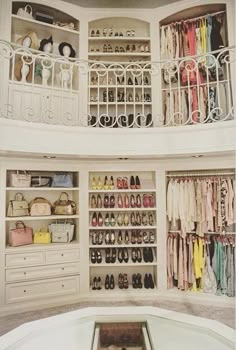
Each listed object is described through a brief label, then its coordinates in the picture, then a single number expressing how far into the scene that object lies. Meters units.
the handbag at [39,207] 4.10
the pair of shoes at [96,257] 4.25
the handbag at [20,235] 3.94
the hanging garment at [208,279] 4.00
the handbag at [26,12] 4.19
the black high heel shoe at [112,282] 4.25
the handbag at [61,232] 4.20
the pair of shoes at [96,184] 4.32
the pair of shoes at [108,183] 4.31
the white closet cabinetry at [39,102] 4.07
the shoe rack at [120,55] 4.38
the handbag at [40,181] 4.20
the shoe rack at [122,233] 4.26
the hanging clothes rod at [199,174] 3.97
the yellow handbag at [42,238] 4.14
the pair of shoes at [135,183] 4.34
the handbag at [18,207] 3.97
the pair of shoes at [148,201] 4.32
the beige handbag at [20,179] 4.02
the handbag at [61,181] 4.25
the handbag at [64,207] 4.23
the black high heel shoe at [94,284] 4.26
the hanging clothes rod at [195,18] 4.29
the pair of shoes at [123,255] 4.29
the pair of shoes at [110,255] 4.26
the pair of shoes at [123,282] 4.26
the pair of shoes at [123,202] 4.33
